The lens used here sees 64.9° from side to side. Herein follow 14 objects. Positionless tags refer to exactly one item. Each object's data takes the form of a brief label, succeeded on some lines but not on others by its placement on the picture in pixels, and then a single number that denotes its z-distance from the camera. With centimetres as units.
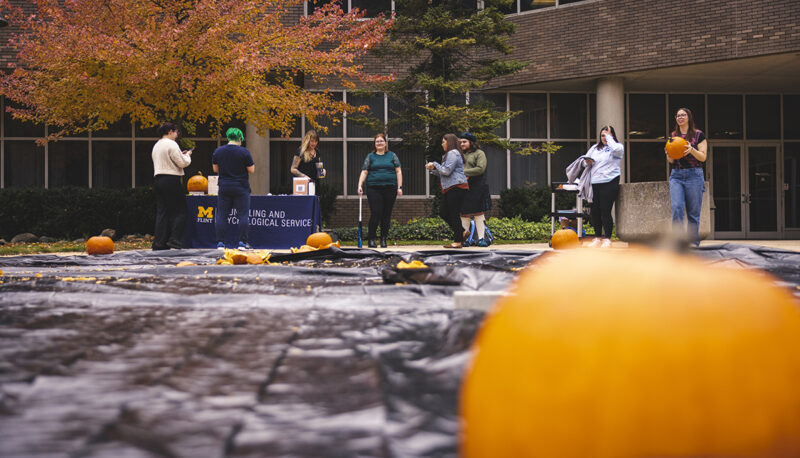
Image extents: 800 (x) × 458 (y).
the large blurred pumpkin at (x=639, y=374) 118
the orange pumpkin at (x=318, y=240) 872
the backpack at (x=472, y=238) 1096
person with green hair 898
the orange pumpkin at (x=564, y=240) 886
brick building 1542
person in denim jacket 1025
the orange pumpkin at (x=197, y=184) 1098
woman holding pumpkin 783
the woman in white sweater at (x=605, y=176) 882
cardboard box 1020
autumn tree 1116
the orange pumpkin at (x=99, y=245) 853
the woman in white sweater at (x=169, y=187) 929
